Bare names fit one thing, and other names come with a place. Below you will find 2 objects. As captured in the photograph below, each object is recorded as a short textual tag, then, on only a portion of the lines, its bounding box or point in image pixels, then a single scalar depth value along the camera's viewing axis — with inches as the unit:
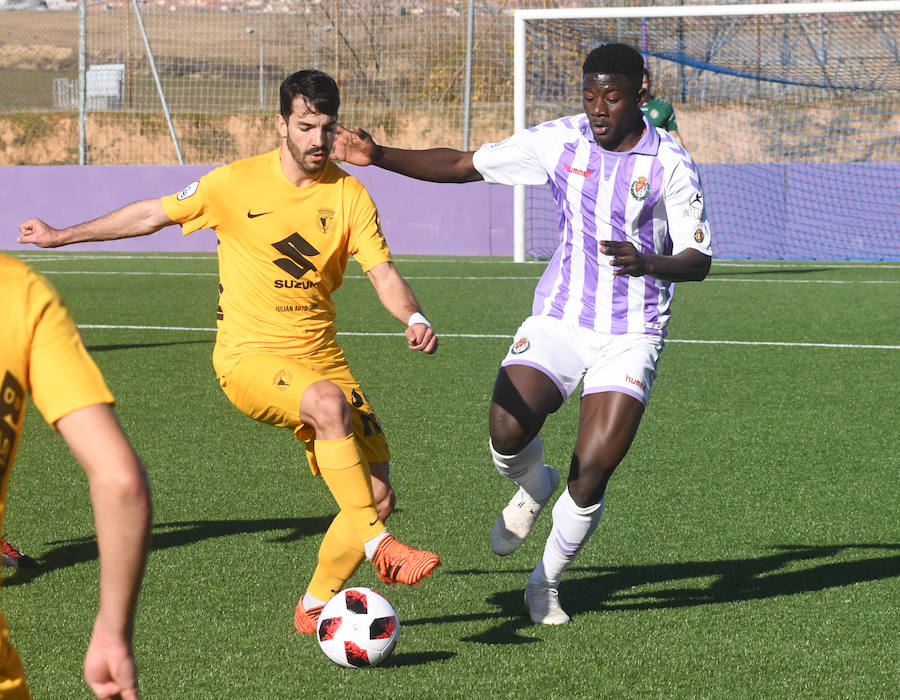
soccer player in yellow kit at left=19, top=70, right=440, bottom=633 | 362.9
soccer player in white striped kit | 365.1
